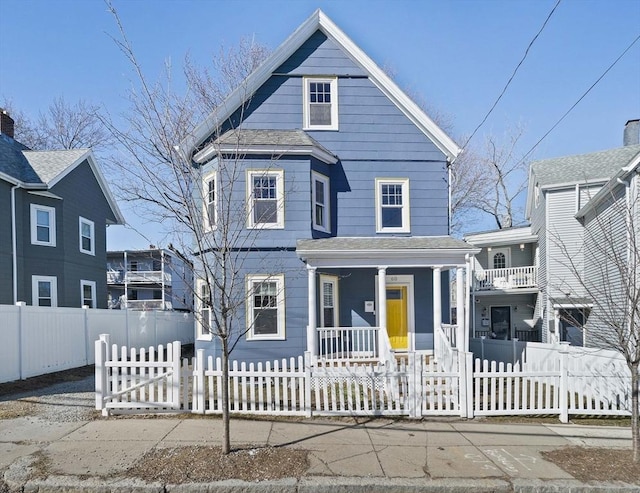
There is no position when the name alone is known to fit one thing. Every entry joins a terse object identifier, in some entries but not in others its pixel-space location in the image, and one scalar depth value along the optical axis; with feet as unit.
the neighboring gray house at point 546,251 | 55.42
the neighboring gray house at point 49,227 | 48.16
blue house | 37.81
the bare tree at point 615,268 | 18.43
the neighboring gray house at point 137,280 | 116.16
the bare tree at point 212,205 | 18.44
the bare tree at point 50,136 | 92.68
